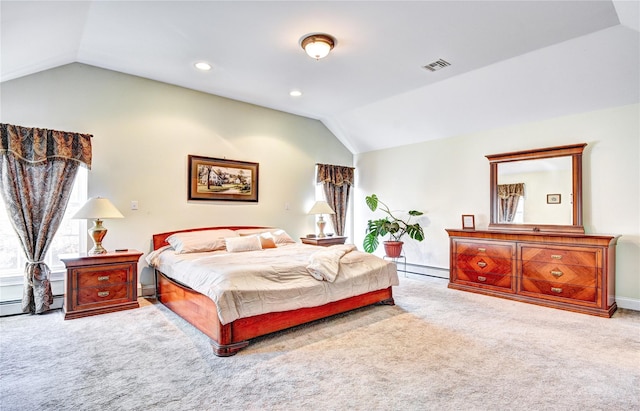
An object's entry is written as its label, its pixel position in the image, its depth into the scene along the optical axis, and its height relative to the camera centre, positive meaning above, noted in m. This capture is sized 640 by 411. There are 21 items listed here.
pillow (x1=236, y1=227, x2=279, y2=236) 4.85 -0.32
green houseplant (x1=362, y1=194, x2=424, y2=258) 5.60 -0.34
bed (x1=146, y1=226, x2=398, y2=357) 2.64 -0.68
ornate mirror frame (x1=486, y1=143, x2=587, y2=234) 4.00 +0.40
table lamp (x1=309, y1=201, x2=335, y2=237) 5.52 +0.00
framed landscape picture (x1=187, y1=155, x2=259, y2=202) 4.64 +0.45
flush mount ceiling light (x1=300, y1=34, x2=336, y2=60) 3.15 +1.61
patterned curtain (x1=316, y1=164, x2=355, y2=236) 6.07 +0.43
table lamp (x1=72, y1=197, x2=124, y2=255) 3.44 -0.05
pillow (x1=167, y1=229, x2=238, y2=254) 3.96 -0.40
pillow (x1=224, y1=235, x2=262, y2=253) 4.11 -0.43
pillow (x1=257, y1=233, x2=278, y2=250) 4.43 -0.42
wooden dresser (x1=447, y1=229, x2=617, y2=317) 3.53 -0.69
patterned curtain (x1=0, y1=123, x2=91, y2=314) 3.34 +0.22
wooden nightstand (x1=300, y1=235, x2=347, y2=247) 5.30 -0.50
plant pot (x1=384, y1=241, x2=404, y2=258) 5.59 -0.64
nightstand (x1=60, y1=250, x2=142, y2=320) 3.35 -0.79
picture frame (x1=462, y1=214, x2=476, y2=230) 4.96 -0.17
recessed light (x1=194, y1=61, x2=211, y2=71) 3.79 +1.69
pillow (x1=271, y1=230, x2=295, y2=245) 4.79 -0.41
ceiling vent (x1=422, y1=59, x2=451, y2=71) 3.74 +1.69
